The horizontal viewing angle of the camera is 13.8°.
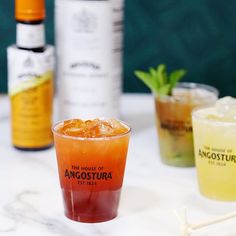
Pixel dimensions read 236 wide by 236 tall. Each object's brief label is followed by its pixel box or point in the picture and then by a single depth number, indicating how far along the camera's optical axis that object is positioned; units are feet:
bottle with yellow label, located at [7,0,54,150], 3.24
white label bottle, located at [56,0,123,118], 3.30
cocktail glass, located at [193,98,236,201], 2.91
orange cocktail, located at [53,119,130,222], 2.71
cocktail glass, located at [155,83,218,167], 3.19
